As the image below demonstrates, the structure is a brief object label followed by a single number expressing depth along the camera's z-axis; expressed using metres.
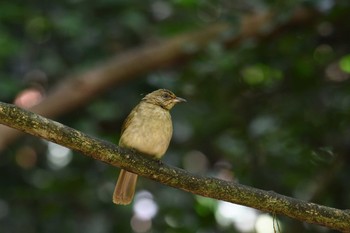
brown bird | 9.26
